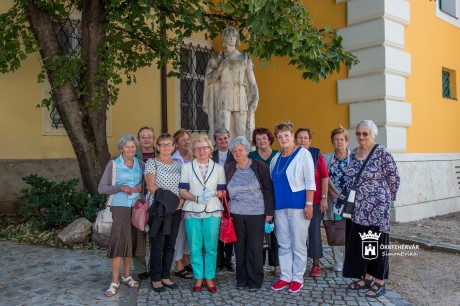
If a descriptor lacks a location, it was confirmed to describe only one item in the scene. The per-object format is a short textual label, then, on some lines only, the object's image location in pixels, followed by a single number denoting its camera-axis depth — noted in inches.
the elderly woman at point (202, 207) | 172.9
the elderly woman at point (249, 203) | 173.5
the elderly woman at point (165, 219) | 173.0
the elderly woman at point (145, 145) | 204.5
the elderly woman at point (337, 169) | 196.2
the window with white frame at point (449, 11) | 392.5
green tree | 270.7
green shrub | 275.6
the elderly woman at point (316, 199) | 188.8
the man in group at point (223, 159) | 201.6
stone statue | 262.8
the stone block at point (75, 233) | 250.4
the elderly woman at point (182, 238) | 193.2
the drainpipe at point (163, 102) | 433.7
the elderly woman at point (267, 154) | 192.5
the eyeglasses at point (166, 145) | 173.5
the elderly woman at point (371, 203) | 168.1
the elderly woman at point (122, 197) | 172.2
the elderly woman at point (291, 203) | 173.0
